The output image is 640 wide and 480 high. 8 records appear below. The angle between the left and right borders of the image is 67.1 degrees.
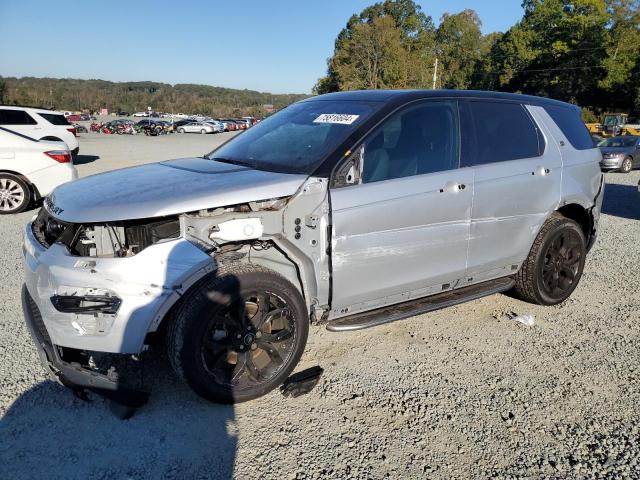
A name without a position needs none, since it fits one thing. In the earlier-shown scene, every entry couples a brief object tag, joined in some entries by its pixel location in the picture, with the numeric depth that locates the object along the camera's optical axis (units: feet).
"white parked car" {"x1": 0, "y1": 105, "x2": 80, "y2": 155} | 43.55
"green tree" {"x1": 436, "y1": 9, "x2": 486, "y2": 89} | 258.59
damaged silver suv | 8.54
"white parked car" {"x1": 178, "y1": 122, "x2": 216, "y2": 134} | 171.83
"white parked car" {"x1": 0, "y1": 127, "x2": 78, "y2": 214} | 26.40
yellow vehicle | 104.56
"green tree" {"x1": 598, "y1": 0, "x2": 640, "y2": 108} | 169.99
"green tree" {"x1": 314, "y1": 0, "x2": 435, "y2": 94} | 171.73
